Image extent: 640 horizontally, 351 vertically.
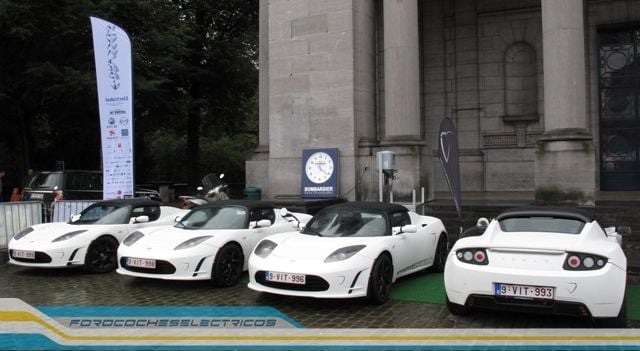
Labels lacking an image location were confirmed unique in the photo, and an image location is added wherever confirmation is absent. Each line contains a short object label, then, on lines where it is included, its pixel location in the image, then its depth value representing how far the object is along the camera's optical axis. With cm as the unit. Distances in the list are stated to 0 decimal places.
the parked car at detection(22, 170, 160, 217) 1669
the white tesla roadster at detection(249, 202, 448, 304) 685
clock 1602
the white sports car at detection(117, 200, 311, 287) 817
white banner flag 1326
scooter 1401
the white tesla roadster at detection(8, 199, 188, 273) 941
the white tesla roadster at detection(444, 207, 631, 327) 563
